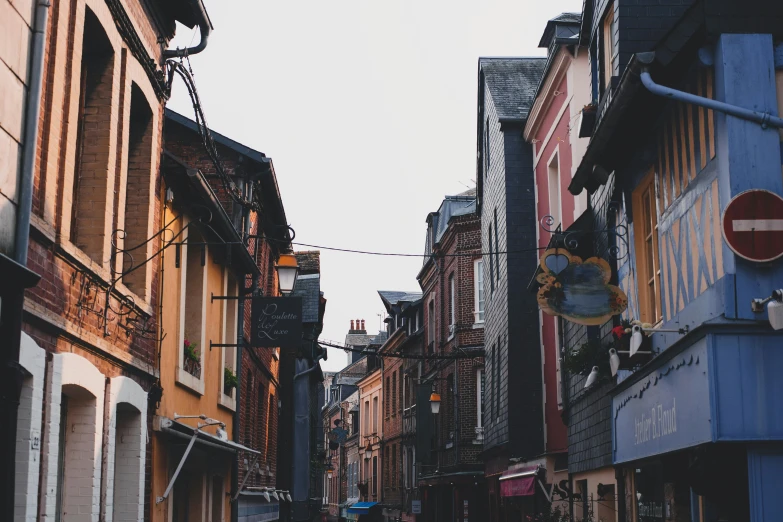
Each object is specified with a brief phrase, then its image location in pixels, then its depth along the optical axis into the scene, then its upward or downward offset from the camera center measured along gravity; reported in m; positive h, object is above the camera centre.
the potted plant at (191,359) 13.02 +1.35
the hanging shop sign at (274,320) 14.72 +2.03
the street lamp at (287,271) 15.41 +2.82
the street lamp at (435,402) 29.01 +1.80
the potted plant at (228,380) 15.98 +1.32
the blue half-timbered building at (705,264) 7.61 +1.65
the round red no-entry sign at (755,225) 7.55 +1.69
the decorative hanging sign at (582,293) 10.04 +1.62
